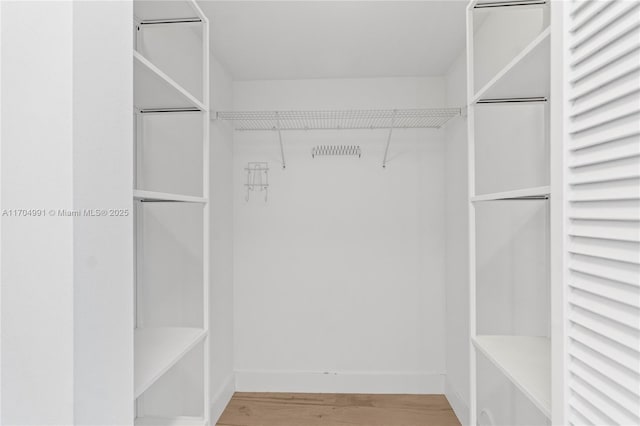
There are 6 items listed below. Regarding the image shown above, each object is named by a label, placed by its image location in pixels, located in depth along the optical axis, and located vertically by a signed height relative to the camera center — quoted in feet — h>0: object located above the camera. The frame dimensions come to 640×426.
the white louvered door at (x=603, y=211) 2.10 +0.02
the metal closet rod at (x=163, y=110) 5.41 +1.52
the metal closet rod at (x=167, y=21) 4.82 +2.46
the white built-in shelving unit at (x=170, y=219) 4.75 -0.07
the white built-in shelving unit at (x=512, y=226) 3.78 -0.19
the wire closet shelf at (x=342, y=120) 8.85 +2.26
